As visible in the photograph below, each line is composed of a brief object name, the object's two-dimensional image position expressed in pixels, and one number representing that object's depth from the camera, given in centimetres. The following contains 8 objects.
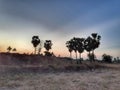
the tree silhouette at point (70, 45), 2920
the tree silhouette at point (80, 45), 2898
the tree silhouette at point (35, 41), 2832
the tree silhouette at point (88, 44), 2918
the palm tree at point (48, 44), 3052
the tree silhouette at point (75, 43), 2898
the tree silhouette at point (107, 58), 3666
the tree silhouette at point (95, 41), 2924
